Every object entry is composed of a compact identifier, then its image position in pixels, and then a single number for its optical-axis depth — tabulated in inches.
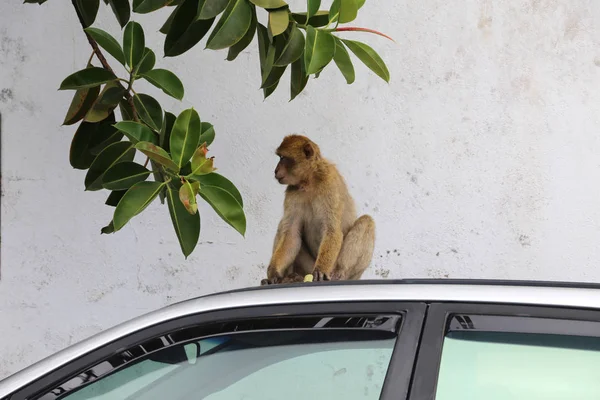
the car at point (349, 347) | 132.8
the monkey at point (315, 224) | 193.8
